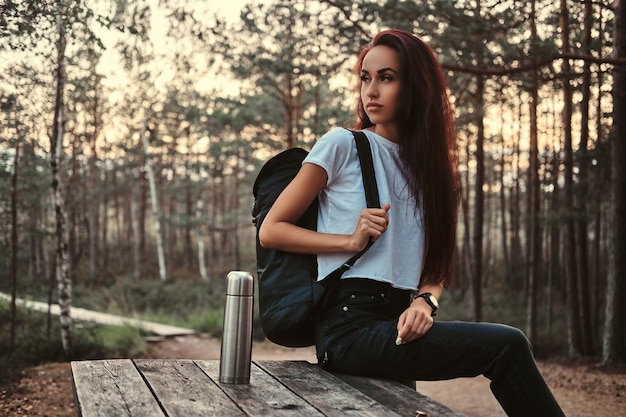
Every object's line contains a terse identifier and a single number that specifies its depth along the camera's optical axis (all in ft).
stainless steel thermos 7.53
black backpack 8.07
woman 7.50
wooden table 6.33
